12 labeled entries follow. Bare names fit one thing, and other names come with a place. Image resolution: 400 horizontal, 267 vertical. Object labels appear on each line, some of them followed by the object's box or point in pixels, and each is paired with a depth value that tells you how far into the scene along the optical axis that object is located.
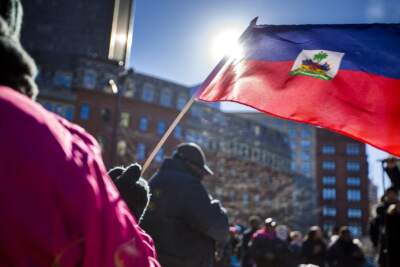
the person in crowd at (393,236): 6.66
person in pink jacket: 0.97
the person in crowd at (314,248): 10.70
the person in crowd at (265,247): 8.80
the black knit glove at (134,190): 2.10
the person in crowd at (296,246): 10.11
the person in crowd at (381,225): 6.96
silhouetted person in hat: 3.76
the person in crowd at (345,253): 9.62
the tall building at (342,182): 93.56
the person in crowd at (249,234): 11.01
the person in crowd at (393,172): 6.32
